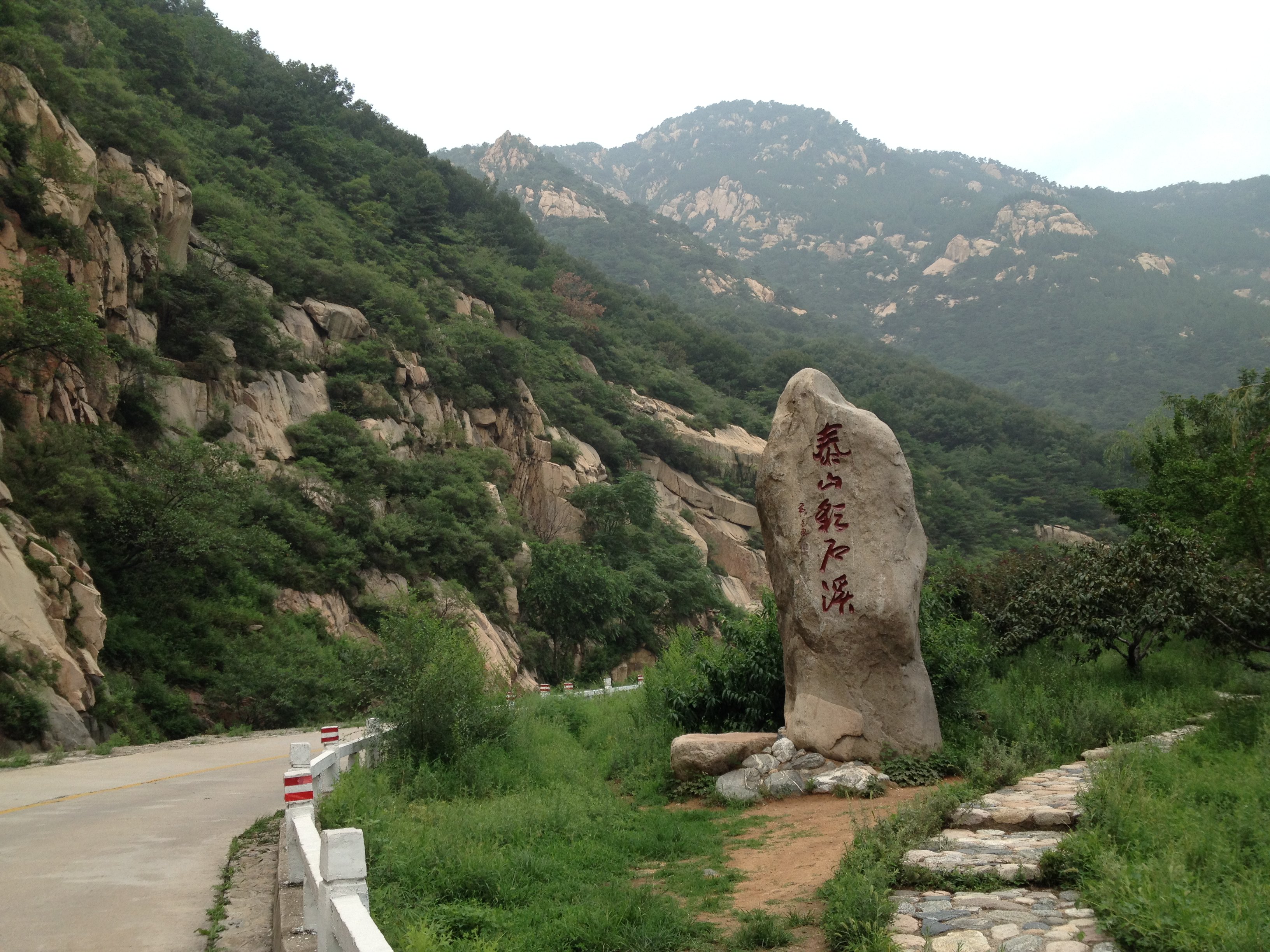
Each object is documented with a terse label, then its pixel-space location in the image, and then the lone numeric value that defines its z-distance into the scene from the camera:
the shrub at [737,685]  12.71
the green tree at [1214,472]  13.31
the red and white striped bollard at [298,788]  6.46
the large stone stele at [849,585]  10.74
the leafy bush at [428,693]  10.41
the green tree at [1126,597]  12.29
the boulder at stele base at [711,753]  11.11
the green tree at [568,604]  30.19
